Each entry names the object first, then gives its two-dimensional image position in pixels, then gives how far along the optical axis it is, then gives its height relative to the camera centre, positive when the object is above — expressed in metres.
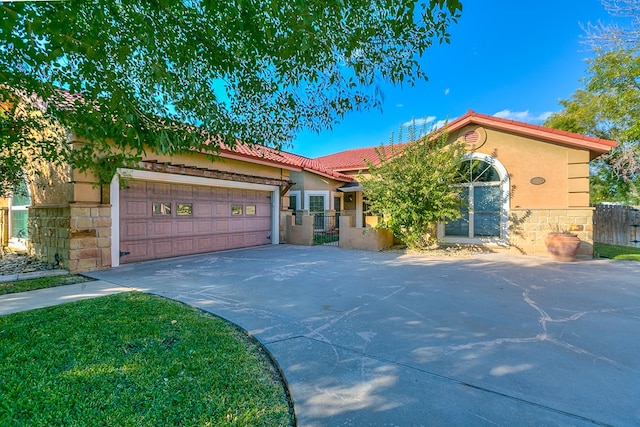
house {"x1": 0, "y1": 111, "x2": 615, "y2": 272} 7.31 +0.33
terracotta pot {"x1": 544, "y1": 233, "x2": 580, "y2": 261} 8.55 -0.95
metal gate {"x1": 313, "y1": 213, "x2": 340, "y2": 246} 15.10 -0.64
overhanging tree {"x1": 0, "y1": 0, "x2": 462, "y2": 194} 3.08 +2.05
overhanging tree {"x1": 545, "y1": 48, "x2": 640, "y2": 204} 12.45 +5.18
